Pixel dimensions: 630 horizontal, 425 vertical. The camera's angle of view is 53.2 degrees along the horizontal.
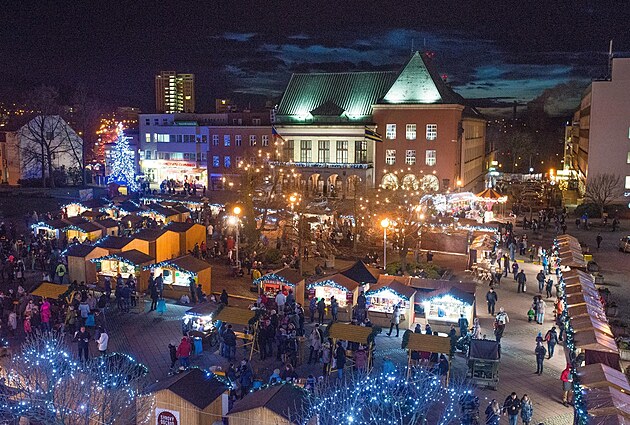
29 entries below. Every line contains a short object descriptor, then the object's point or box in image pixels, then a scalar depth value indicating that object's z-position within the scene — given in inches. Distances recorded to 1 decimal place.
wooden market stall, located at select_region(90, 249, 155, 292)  1089.4
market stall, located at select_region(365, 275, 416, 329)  937.5
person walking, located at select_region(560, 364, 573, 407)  681.0
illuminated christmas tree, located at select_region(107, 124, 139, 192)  2447.1
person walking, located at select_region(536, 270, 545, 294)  1119.7
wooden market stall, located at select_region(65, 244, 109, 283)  1132.5
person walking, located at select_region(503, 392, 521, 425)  609.6
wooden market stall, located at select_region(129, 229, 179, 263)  1241.4
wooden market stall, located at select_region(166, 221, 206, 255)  1363.2
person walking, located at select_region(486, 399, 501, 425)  591.8
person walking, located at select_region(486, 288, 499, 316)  997.8
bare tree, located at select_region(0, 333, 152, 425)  503.5
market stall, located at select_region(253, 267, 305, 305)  1005.2
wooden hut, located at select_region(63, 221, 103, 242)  1411.2
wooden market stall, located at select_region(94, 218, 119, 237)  1453.0
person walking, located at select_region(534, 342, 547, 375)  751.1
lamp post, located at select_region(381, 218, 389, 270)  1195.3
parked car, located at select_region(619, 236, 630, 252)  1528.1
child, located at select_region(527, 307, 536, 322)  962.1
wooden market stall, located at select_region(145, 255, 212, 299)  1053.8
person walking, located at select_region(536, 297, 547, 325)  950.4
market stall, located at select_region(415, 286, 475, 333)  925.2
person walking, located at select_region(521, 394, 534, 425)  611.2
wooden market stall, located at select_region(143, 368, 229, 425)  545.6
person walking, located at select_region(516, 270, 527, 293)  1129.4
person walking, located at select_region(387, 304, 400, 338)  905.5
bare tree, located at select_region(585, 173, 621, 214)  2099.4
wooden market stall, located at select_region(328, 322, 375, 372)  752.9
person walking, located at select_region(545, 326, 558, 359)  815.7
